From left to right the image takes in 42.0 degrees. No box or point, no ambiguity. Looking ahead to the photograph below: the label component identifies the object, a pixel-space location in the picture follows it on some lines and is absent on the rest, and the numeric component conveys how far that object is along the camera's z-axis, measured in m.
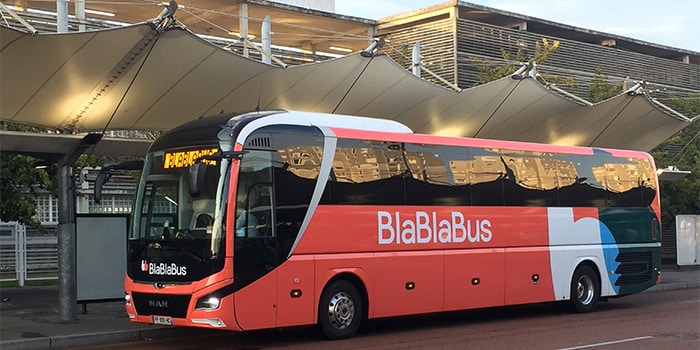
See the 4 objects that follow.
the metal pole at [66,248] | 16.55
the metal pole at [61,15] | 16.52
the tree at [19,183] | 21.42
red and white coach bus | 13.15
